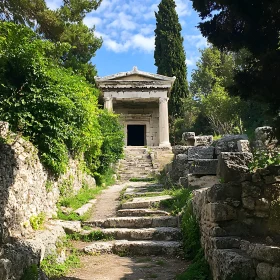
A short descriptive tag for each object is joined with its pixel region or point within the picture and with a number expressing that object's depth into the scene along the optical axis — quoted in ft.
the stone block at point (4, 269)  11.76
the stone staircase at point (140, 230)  18.88
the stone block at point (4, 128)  17.67
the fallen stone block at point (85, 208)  23.99
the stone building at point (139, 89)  68.90
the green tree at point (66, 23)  39.40
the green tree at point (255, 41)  10.27
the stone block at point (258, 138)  27.53
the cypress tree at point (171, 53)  86.53
